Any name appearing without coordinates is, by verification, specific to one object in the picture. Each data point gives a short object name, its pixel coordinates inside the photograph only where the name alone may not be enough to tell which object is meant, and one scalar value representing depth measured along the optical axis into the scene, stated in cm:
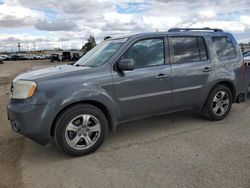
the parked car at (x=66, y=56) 3537
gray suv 276
